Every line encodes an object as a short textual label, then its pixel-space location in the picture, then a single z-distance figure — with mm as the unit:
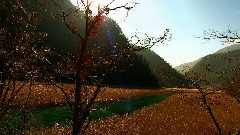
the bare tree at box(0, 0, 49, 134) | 3176
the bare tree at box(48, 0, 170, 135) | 3202
